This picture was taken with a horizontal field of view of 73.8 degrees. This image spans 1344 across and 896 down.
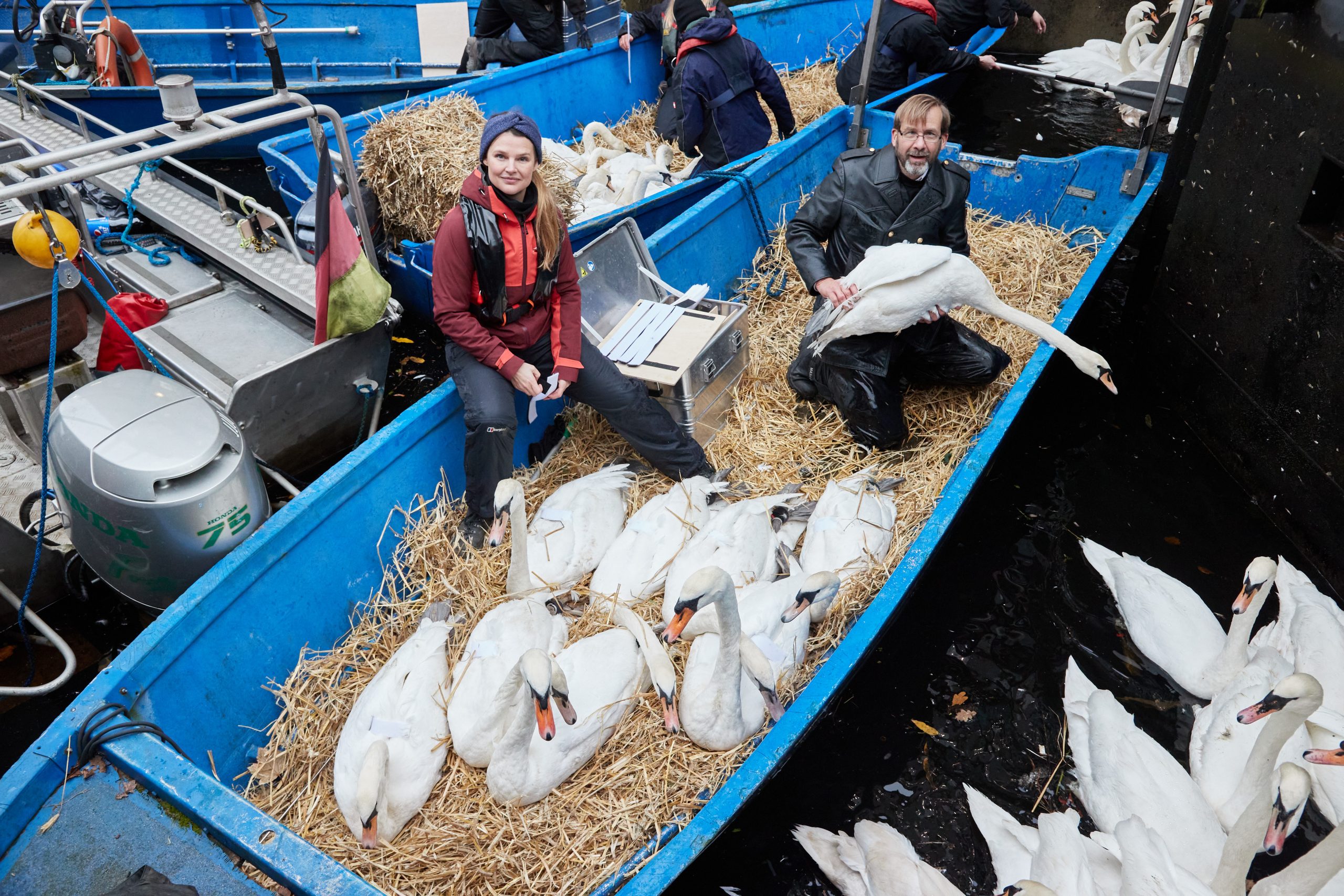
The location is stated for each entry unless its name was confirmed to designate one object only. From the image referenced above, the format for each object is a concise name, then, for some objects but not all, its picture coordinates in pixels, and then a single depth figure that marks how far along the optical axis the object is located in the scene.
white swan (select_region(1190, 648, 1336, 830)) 3.23
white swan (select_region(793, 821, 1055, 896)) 2.95
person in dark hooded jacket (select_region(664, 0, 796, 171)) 6.62
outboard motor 3.35
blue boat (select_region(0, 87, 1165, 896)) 2.58
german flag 3.95
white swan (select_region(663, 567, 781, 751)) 3.15
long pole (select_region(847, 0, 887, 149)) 6.05
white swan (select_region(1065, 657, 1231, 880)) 3.00
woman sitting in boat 3.76
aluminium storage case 4.62
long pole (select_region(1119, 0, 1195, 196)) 5.32
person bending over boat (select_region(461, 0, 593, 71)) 8.19
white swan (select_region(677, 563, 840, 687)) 3.46
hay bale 5.62
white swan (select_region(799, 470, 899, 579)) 3.95
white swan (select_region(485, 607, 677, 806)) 2.90
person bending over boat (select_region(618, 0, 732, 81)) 7.89
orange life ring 8.51
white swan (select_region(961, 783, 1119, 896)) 2.84
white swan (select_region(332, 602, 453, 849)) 2.92
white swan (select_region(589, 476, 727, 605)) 3.86
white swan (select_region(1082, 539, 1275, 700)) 3.59
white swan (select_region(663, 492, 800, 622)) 3.78
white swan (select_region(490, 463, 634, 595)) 3.74
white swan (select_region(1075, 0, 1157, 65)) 8.92
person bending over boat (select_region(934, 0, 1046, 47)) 7.86
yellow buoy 3.57
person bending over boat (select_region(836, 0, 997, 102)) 7.36
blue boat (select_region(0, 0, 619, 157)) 9.53
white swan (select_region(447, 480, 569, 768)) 3.14
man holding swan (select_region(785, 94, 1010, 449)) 4.59
